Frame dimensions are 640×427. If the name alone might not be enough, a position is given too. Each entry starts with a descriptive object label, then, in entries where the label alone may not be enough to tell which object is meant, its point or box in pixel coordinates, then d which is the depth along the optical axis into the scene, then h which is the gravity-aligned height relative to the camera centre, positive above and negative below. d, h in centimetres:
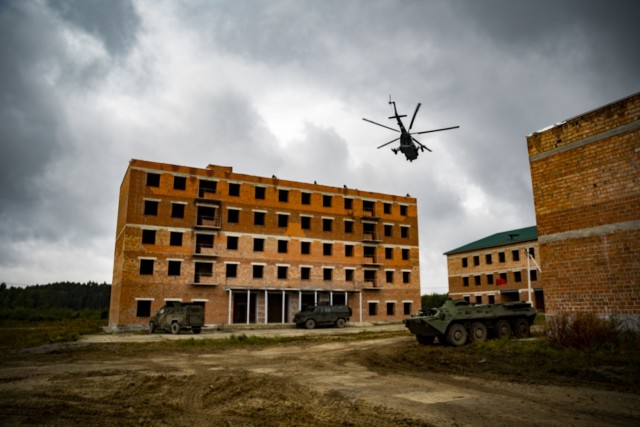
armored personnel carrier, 1583 -83
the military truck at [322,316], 3044 -111
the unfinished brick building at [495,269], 4421 +321
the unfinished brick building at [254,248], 3136 +405
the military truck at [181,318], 2514 -101
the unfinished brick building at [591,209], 1248 +266
